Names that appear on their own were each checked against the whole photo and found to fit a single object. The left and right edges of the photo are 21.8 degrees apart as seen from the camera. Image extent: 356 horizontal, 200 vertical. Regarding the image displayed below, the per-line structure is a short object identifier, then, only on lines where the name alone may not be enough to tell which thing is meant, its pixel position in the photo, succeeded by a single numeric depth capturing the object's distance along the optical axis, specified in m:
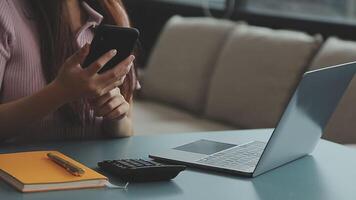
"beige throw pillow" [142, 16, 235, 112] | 3.80
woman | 1.82
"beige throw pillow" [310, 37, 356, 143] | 2.82
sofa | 3.17
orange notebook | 1.52
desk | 1.54
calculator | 1.59
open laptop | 1.63
